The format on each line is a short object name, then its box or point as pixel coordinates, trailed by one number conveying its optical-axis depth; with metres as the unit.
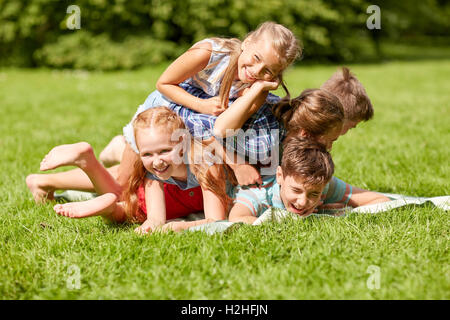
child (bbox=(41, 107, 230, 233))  2.89
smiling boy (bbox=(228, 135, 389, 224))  2.83
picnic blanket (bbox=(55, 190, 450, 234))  2.64
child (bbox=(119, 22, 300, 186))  2.85
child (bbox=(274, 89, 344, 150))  3.02
